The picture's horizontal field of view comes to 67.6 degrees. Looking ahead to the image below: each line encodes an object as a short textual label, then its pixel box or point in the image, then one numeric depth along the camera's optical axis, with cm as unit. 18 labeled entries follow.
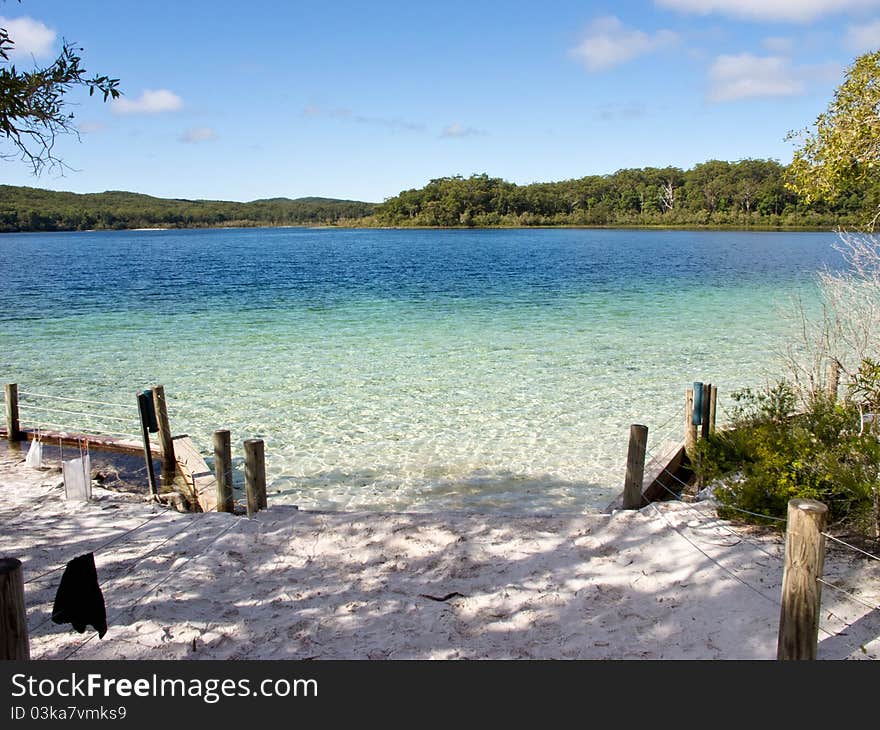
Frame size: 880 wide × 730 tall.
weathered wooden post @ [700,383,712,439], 938
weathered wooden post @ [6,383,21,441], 1166
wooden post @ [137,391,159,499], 945
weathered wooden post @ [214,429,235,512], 793
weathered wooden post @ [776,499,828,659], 418
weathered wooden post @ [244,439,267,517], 773
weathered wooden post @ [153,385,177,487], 1027
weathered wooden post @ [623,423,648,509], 774
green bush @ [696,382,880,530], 662
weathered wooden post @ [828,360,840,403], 1049
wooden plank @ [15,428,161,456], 1114
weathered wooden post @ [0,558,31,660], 345
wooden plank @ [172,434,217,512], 901
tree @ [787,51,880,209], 796
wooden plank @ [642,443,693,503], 862
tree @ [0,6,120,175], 544
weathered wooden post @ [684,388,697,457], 941
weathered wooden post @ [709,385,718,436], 968
